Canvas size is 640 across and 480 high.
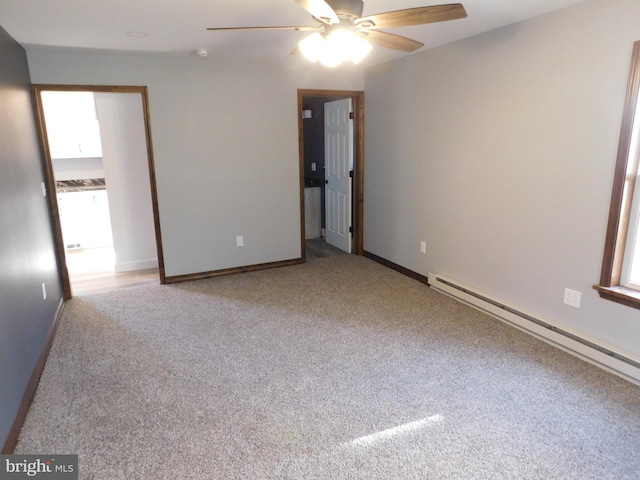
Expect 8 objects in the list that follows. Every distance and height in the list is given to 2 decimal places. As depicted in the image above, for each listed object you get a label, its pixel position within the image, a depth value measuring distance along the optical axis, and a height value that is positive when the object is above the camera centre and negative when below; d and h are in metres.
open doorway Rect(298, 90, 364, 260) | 4.95 -0.38
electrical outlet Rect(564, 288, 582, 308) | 2.83 -1.03
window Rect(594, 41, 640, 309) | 2.39 -0.44
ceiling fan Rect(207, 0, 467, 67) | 1.87 +0.60
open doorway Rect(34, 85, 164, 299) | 4.19 -0.41
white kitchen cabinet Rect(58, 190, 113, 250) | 5.82 -0.91
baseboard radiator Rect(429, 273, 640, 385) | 2.53 -1.31
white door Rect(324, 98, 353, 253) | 5.16 -0.26
